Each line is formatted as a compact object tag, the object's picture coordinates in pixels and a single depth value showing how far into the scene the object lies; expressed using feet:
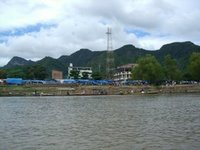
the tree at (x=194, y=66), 327.77
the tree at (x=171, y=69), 331.49
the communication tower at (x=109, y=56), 350.10
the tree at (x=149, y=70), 317.38
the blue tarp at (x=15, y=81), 316.17
